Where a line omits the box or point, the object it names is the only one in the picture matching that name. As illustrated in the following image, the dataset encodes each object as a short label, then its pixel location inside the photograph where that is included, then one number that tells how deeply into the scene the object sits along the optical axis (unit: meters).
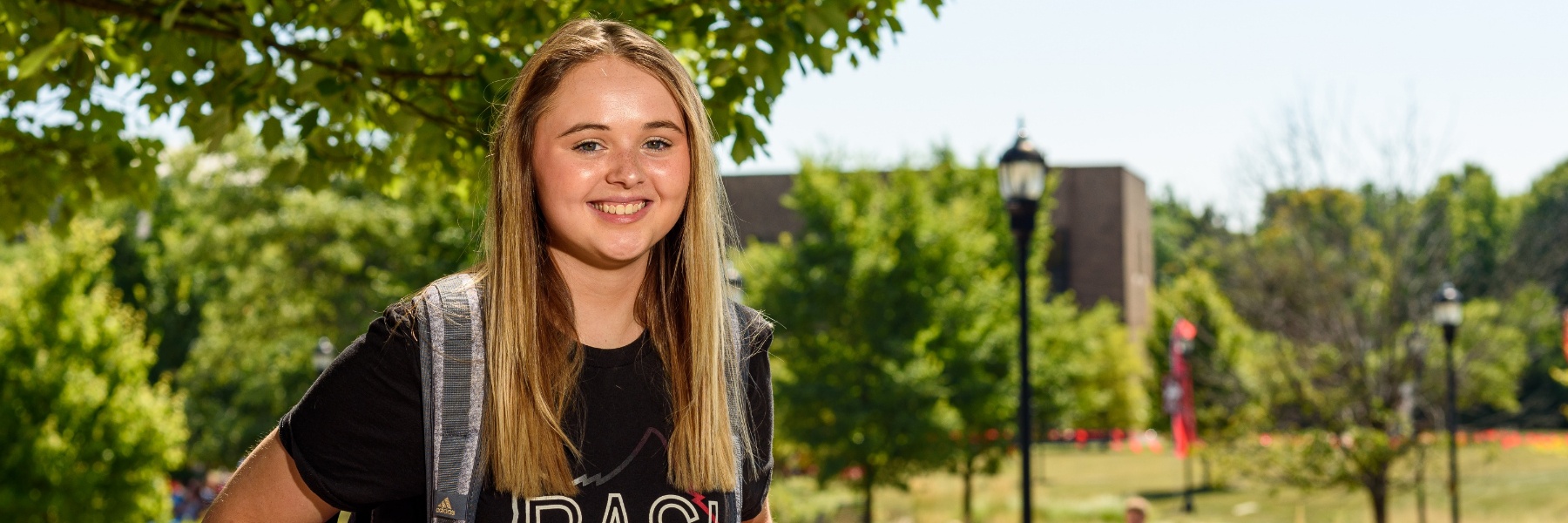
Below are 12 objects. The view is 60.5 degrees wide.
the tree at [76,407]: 13.22
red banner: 26.66
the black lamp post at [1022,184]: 10.20
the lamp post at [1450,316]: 15.55
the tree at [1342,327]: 16.06
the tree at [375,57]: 5.18
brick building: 58.09
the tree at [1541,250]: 17.19
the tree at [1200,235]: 17.11
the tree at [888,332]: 23.75
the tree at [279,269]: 25.98
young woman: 1.87
